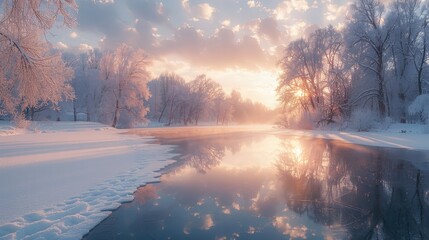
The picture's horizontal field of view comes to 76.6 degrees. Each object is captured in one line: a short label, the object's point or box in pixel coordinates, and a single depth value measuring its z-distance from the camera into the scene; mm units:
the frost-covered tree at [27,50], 8289
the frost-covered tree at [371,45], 31141
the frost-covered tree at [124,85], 41250
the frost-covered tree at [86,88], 55875
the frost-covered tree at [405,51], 31156
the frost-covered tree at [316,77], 35250
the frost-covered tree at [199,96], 68750
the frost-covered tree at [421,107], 26828
